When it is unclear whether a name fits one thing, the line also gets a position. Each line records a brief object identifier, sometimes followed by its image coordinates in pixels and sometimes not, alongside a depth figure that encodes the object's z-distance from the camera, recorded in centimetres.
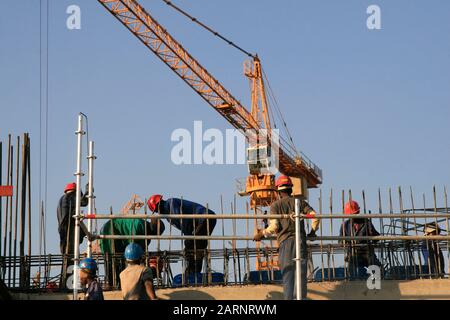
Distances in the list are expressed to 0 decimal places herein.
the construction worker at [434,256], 1048
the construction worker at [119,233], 1082
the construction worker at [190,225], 1101
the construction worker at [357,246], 1073
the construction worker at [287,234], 864
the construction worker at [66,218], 1112
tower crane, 5406
